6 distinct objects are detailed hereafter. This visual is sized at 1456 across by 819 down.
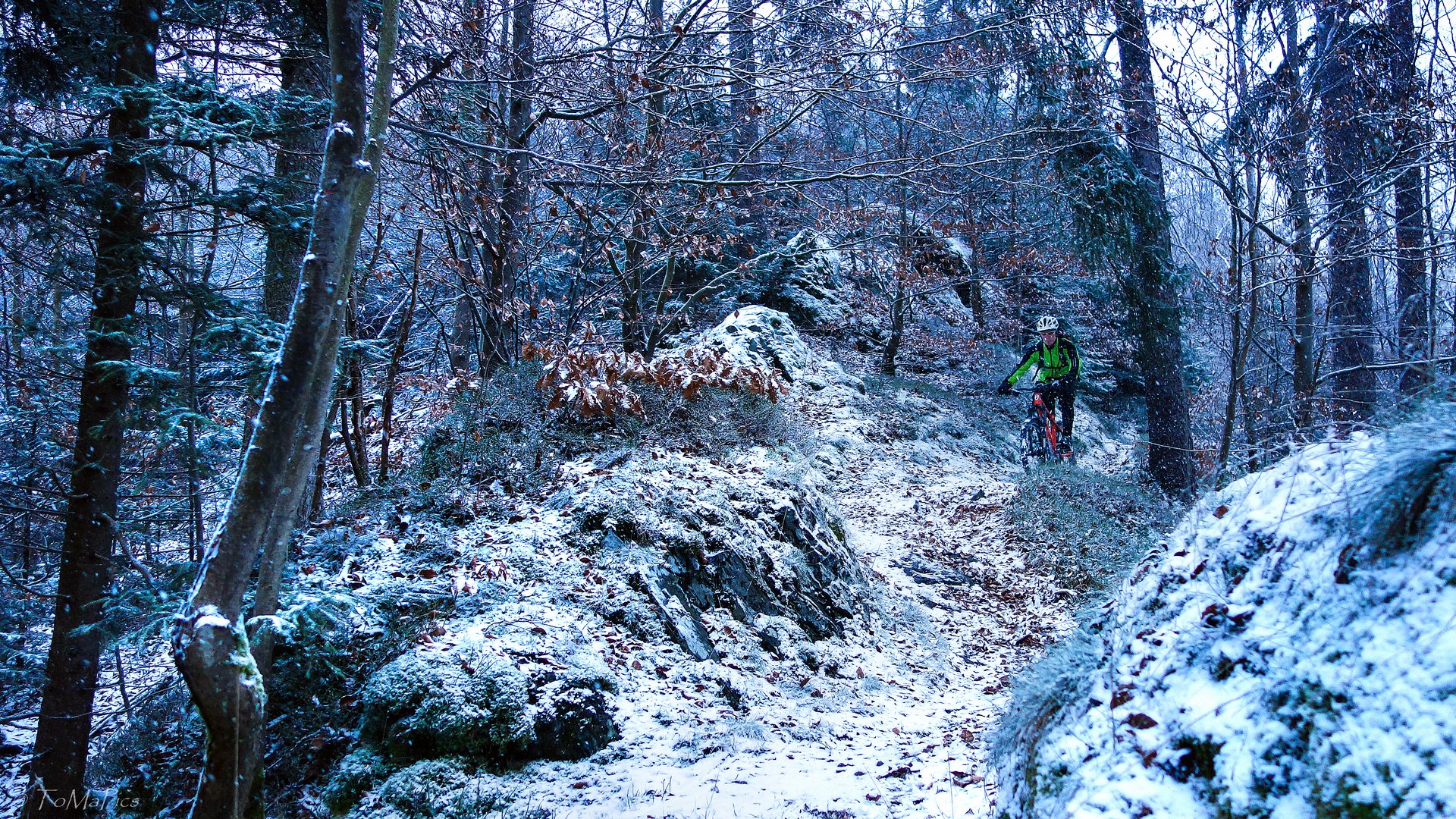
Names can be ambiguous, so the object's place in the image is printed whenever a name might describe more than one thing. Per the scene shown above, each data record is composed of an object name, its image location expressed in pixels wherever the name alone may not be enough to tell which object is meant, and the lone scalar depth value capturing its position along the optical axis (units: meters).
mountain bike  10.73
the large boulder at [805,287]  15.88
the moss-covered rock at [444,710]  4.02
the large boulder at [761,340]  11.90
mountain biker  10.20
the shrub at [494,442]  6.57
